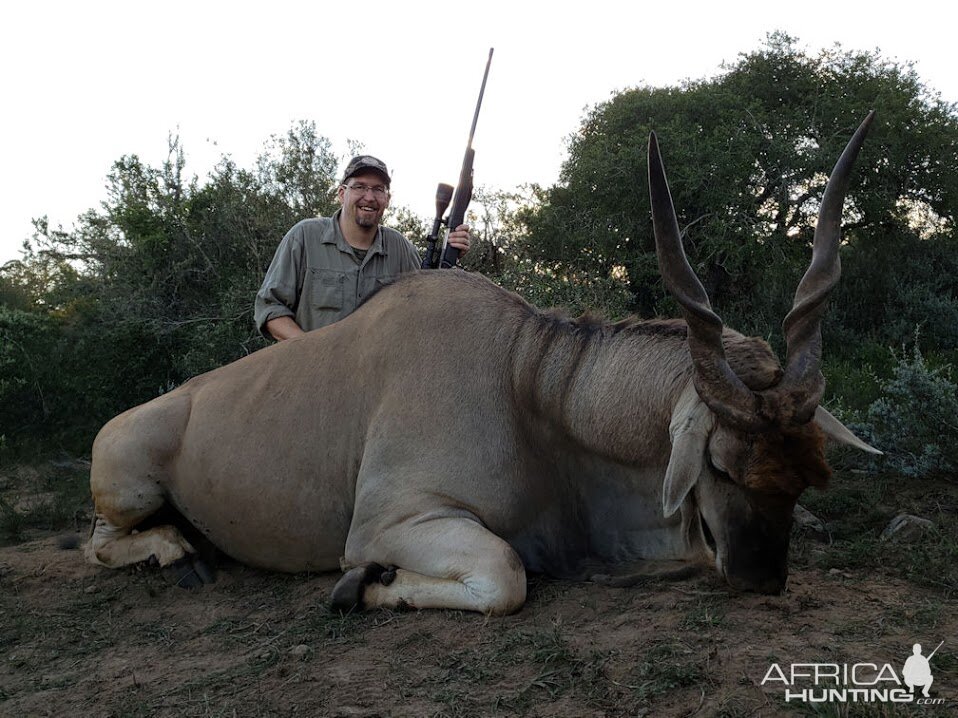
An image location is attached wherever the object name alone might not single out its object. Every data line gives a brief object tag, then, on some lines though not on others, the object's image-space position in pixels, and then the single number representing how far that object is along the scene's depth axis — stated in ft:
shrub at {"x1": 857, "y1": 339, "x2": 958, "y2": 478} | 15.46
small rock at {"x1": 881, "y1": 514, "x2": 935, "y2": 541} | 13.05
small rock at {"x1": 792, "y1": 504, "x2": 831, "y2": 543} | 13.69
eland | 10.21
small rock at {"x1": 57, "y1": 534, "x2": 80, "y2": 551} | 17.44
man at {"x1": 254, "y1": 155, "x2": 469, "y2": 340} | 19.22
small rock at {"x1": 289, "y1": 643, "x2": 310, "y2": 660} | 10.04
